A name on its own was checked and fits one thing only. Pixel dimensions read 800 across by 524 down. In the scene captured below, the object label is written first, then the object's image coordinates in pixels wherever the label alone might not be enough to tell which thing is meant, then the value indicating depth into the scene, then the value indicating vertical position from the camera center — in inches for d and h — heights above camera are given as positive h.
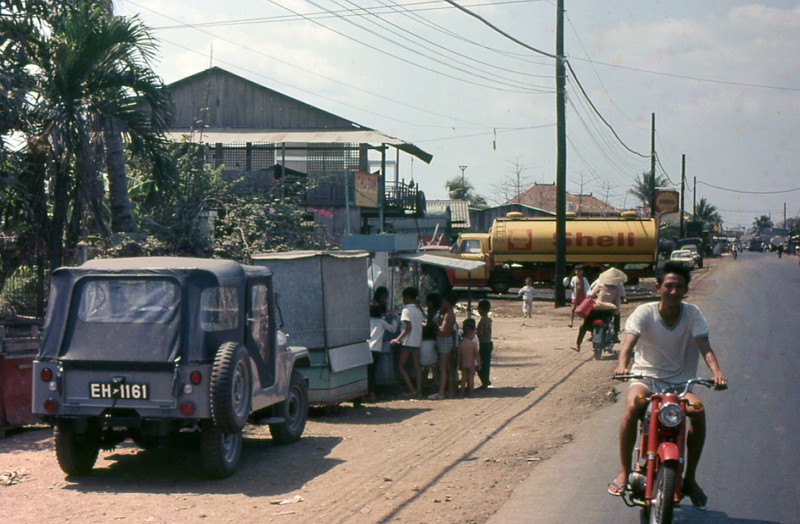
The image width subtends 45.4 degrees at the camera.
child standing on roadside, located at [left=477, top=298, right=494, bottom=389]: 588.7 -64.3
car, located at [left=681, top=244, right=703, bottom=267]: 2592.8 -51.6
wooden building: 1221.7 +124.4
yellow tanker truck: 1507.1 -17.5
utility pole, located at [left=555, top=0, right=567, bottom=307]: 1156.5 +85.7
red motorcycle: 227.8 -54.4
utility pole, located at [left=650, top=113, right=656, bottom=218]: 2396.9 +187.3
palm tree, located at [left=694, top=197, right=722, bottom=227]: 6134.4 +158.3
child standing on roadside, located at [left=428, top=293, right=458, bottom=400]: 566.9 -65.4
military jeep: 323.3 -41.6
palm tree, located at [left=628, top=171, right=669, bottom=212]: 4114.2 +206.8
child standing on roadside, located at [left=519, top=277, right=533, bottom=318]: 1100.5 -74.3
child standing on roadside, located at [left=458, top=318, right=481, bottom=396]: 567.5 -71.0
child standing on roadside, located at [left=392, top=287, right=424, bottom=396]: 554.6 -52.8
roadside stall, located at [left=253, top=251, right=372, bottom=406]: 482.9 -40.2
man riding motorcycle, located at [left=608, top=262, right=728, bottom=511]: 252.8 -29.6
